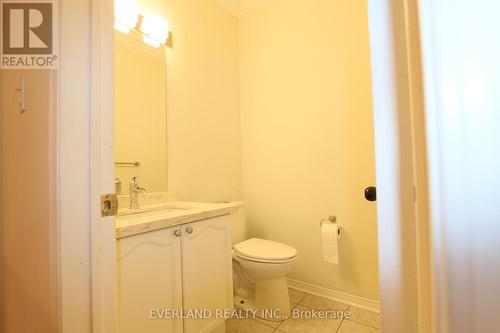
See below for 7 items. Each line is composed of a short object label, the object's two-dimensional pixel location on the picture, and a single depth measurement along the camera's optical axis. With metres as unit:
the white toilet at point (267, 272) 1.43
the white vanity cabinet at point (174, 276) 0.88
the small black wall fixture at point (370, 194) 0.64
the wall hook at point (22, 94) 0.52
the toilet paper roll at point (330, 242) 1.54
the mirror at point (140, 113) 1.37
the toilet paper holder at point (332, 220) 1.65
